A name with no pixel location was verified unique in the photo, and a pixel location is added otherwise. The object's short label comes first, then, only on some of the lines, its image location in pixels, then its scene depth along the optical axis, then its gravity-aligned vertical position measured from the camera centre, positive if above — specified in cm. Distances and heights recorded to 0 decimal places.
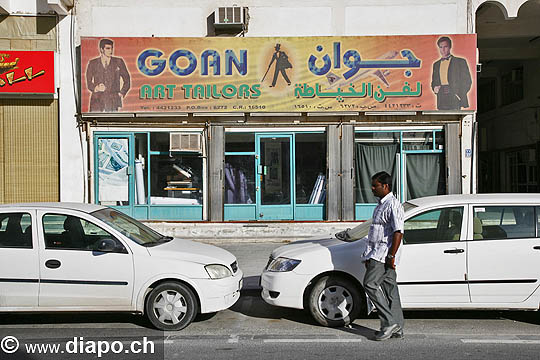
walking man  581 -90
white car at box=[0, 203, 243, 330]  631 -111
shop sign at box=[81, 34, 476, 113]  1328 +250
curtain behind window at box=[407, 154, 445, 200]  1363 -1
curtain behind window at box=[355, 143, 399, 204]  1370 +33
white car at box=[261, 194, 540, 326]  633 -108
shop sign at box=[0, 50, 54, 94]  1327 +263
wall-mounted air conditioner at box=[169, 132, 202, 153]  1359 +88
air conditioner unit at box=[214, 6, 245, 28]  1320 +393
